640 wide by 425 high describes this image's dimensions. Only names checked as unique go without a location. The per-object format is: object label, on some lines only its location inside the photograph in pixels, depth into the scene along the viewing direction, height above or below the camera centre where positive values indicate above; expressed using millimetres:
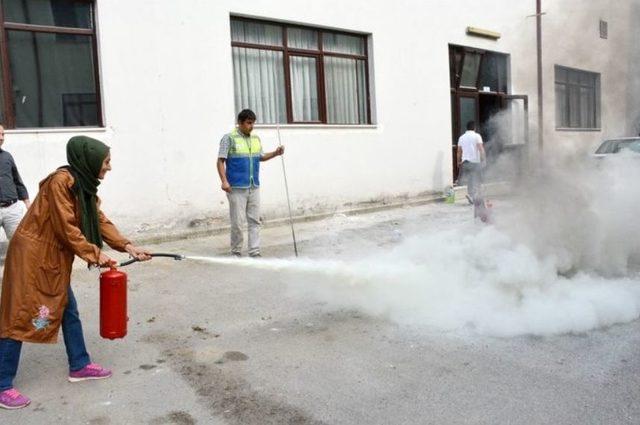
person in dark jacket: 5715 -222
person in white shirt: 11625 -107
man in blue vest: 7180 -193
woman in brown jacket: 3354 -484
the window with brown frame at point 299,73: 10023 +1510
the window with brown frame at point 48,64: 7555 +1373
